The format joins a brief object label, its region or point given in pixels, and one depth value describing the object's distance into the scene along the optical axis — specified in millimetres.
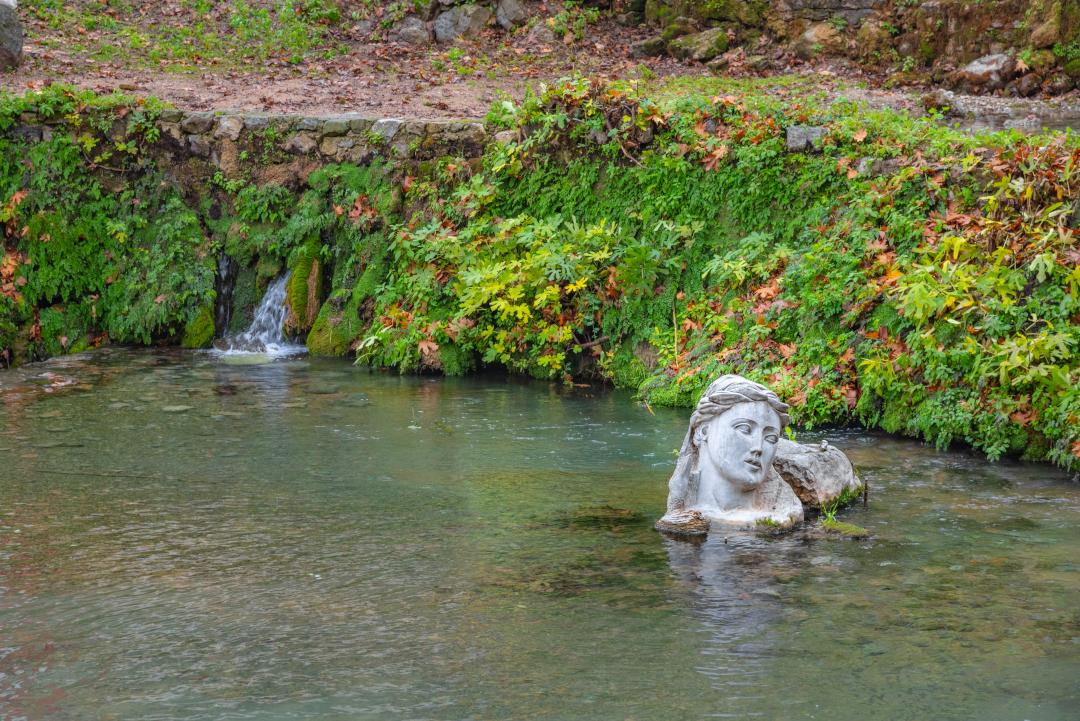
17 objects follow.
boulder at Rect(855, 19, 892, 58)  20062
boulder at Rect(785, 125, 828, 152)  13351
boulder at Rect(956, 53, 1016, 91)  18516
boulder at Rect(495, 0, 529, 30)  22141
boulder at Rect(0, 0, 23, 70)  18750
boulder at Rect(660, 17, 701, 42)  21016
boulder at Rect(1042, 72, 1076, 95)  18094
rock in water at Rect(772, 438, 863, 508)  8547
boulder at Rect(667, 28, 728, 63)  20547
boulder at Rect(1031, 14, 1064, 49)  18531
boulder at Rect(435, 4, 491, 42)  21938
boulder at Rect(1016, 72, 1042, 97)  18258
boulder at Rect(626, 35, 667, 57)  20875
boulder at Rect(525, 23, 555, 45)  21547
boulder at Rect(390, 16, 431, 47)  21797
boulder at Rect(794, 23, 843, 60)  20359
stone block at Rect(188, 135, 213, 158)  16906
